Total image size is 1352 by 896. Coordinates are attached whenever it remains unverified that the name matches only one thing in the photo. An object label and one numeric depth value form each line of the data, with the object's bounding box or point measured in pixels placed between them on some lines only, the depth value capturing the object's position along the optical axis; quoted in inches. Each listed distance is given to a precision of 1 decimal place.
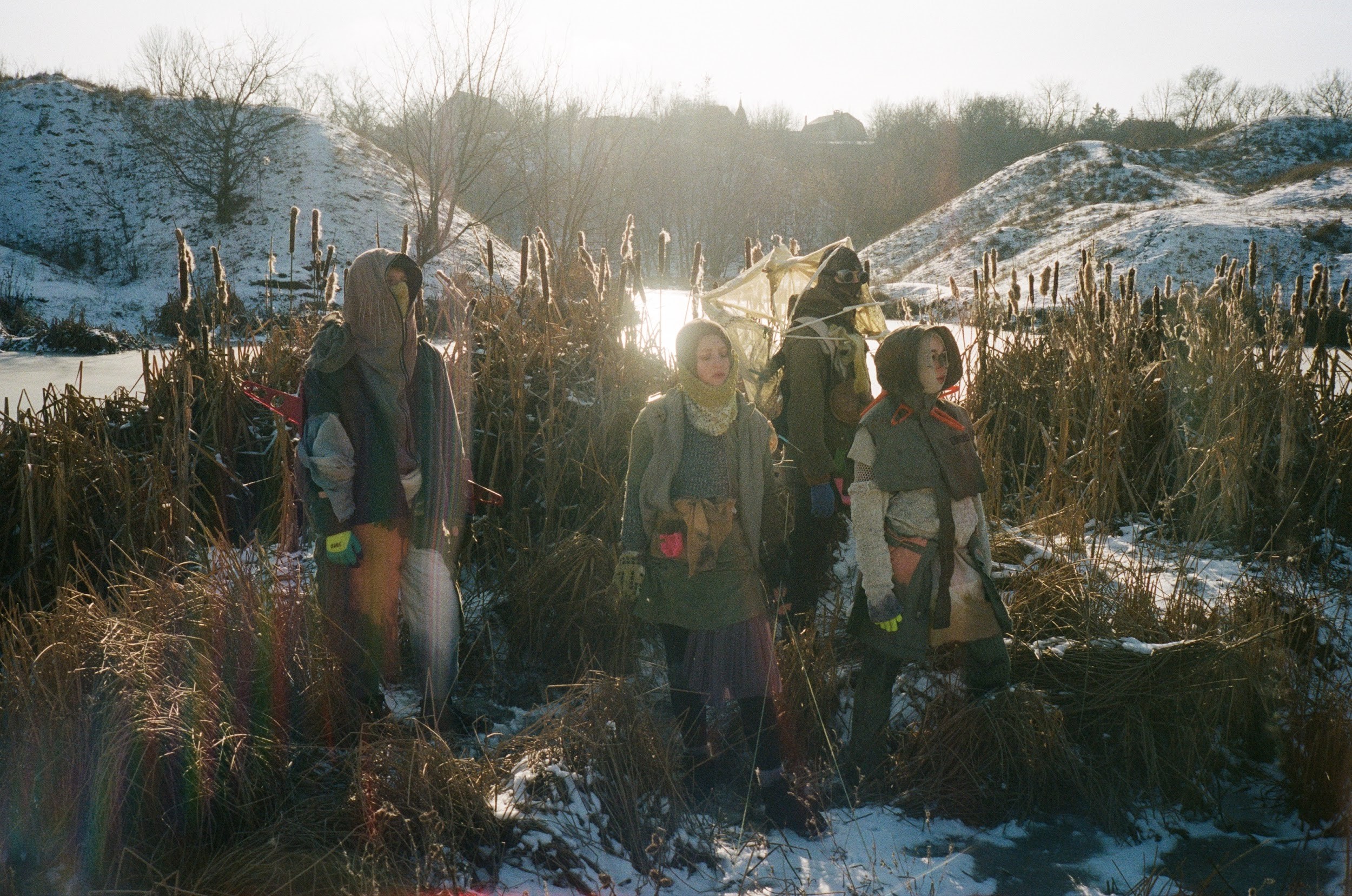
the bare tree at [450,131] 381.1
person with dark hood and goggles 135.7
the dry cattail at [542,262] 194.4
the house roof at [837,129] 2667.3
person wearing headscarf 112.5
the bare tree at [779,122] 2255.2
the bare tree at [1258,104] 1945.1
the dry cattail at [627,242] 195.2
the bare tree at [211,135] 928.9
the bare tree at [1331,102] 1820.9
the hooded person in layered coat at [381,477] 113.0
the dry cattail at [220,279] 179.8
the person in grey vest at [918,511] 111.5
